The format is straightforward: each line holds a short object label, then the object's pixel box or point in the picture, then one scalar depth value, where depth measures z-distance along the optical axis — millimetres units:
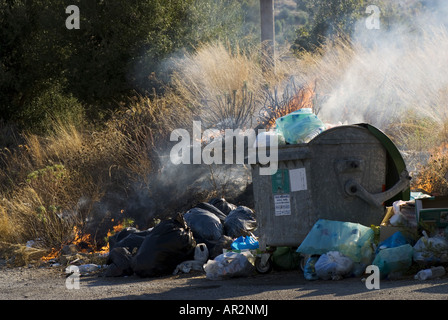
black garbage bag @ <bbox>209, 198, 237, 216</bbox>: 18391
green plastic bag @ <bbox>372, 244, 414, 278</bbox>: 12453
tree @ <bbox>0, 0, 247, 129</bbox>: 31531
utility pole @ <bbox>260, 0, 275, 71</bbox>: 30748
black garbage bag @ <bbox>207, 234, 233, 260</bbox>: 15867
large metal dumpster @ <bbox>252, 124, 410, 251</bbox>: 13773
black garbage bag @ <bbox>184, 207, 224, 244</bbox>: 16453
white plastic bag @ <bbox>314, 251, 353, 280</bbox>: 12695
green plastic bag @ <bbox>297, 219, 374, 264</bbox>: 12969
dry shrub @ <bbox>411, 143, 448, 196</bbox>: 16750
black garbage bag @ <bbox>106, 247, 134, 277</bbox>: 15977
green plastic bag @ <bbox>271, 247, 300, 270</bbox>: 14383
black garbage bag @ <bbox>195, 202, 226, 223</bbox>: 17625
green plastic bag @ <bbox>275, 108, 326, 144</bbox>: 14227
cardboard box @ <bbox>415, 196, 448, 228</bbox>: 12797
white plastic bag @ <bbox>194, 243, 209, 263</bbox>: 15586
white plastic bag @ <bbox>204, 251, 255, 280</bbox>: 14039
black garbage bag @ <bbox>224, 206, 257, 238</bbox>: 16641
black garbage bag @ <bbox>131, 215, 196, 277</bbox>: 15242
